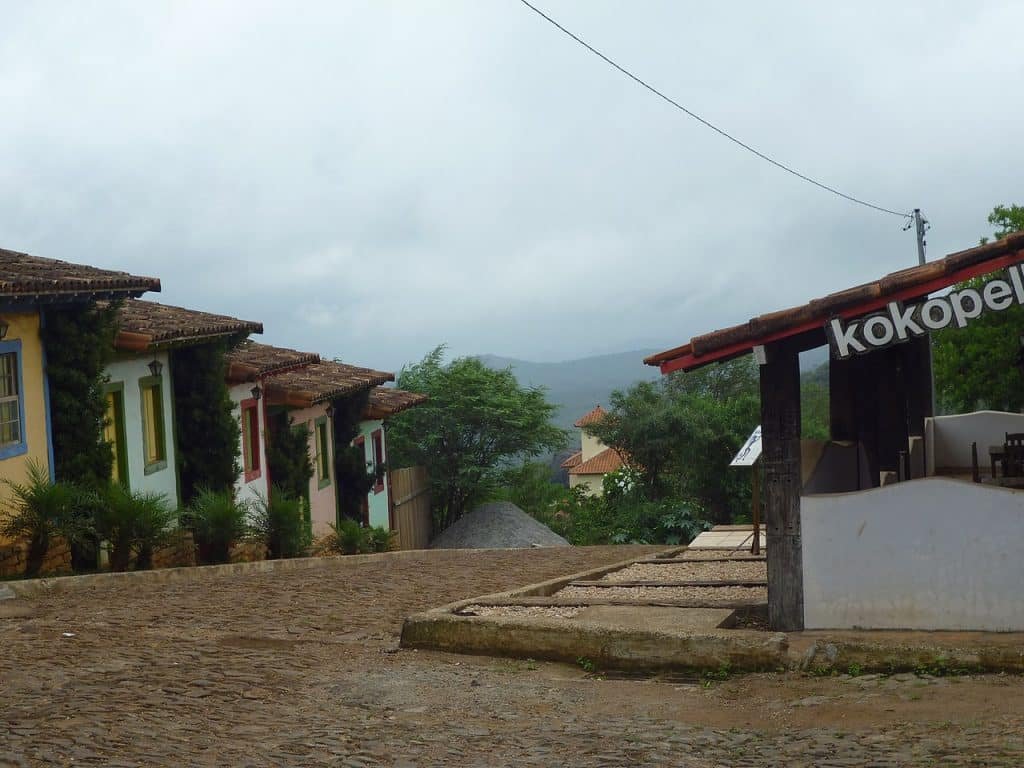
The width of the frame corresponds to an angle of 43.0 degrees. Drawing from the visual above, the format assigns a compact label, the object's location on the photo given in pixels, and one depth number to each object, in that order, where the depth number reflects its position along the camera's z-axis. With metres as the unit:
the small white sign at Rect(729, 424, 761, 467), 15.65
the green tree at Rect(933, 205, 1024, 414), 38.94
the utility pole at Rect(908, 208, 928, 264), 40.03
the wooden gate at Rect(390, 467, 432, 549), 36.53
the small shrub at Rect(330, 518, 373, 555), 23.44
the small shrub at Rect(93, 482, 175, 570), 15.88
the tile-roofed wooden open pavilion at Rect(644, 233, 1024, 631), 9.09
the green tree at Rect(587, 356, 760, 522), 39.75
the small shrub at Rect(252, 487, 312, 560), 19.95
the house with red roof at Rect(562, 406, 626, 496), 87.94
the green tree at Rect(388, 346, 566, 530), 41.09
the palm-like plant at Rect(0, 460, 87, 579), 14.71
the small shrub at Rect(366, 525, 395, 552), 25.00
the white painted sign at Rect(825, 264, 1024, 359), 8.92
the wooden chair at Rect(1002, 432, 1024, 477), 12.11
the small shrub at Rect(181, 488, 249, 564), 18.34
